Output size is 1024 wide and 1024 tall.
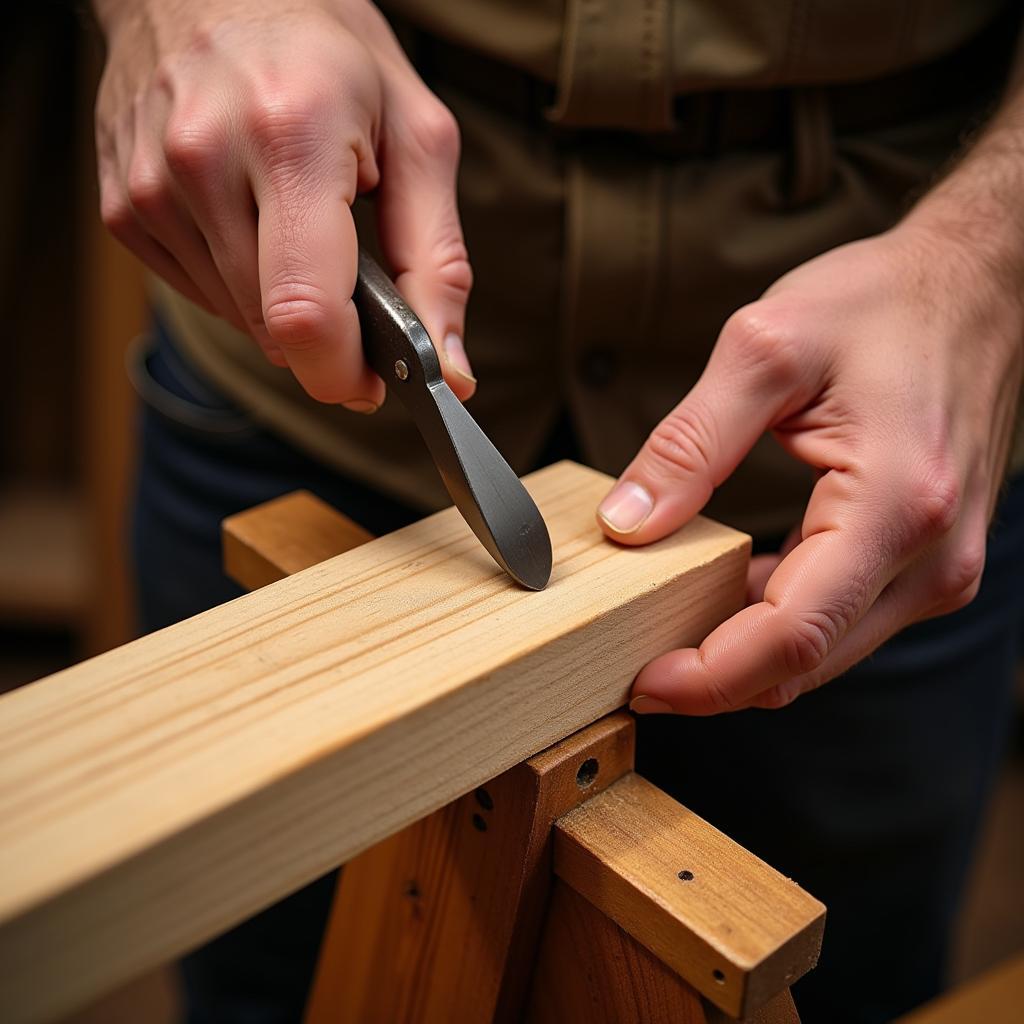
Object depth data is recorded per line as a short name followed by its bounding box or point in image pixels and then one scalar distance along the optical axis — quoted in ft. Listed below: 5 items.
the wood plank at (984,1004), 3.10
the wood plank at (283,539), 2.59
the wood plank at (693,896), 1.82
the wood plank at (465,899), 2.10
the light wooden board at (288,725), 1.50
